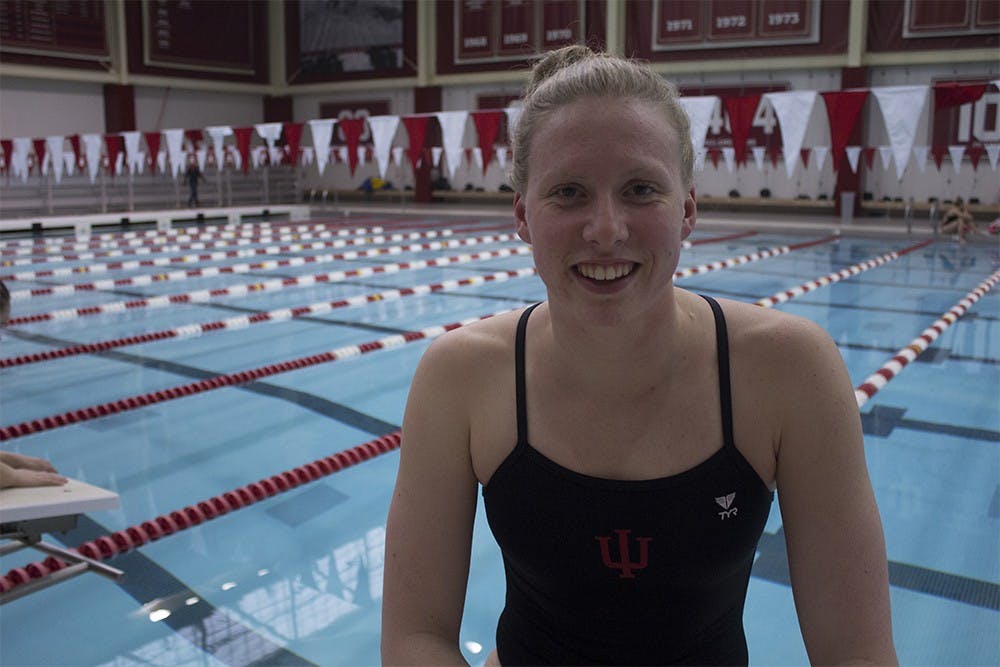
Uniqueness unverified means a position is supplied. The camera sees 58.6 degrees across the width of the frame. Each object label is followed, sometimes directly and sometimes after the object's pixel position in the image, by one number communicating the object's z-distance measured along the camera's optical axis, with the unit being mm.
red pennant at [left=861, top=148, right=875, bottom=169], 16047
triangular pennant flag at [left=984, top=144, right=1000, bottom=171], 12219
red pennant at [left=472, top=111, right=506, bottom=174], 10977
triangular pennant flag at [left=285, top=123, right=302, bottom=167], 12900
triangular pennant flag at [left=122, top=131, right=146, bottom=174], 14031
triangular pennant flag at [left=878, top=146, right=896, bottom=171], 14820
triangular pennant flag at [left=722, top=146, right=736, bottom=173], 15852
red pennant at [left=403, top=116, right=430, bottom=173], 11562
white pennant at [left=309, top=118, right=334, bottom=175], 12813
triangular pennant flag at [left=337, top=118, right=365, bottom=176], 12219
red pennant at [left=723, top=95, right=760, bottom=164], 9570
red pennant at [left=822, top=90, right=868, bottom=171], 8508
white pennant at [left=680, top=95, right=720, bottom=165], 9195
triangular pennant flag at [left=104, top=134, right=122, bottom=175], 14537
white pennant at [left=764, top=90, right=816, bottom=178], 9312
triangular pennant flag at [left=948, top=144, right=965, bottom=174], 14598
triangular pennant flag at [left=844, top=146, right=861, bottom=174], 14625
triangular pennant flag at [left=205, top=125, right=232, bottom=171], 14102
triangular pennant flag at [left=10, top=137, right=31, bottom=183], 14977
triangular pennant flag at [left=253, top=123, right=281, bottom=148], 13391
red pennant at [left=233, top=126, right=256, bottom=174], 13865
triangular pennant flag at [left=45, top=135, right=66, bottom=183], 15109
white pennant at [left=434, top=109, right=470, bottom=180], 11336
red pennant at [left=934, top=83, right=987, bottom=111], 8141
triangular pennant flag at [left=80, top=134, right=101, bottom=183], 14398
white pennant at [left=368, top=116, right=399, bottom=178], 11812
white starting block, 2139
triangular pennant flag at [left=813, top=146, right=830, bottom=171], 15805
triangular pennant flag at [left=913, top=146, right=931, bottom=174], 14136
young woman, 1031
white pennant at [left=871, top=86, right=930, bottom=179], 8461
